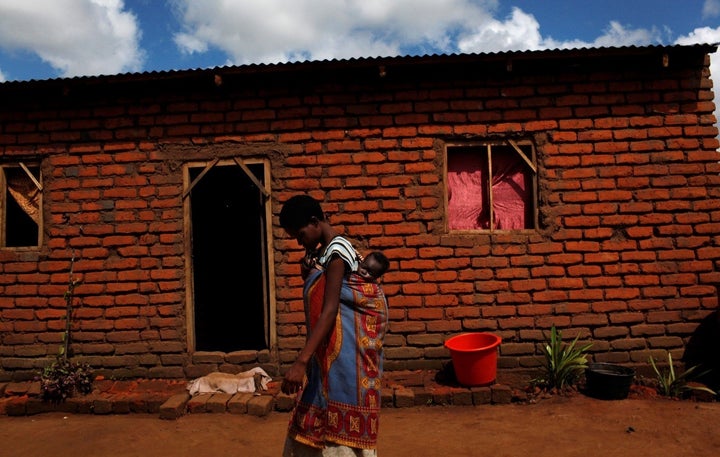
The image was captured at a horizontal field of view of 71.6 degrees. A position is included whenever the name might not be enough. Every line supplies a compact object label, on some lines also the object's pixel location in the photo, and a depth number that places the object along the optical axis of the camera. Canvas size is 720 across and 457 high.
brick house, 5.11
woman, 2.08
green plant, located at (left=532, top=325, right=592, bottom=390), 4.89
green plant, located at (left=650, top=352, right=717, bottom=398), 4.75
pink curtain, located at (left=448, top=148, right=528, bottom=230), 5.33
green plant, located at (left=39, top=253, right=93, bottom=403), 4.76
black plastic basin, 4.66
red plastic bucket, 4.67
